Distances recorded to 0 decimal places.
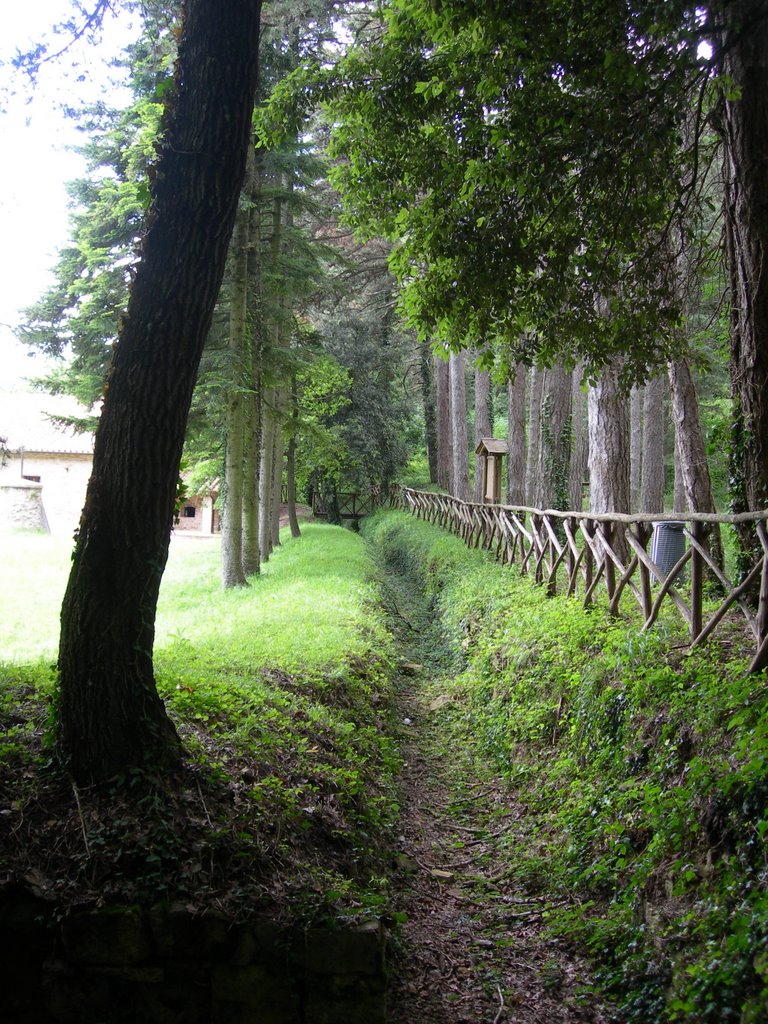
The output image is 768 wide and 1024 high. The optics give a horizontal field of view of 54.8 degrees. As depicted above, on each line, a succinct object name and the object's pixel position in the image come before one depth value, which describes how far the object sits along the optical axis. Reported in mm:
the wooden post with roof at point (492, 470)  17781
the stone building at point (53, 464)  31609
